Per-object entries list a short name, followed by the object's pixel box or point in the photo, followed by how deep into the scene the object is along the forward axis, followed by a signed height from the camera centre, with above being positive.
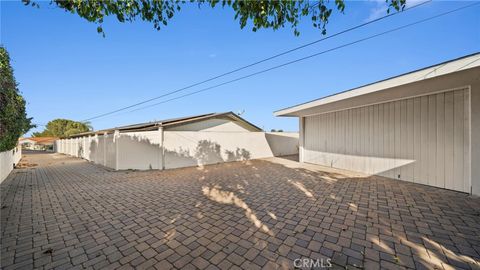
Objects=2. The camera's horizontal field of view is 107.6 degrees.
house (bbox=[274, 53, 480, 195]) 4.20 +0.38
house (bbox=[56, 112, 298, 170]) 8.55 -0.51
